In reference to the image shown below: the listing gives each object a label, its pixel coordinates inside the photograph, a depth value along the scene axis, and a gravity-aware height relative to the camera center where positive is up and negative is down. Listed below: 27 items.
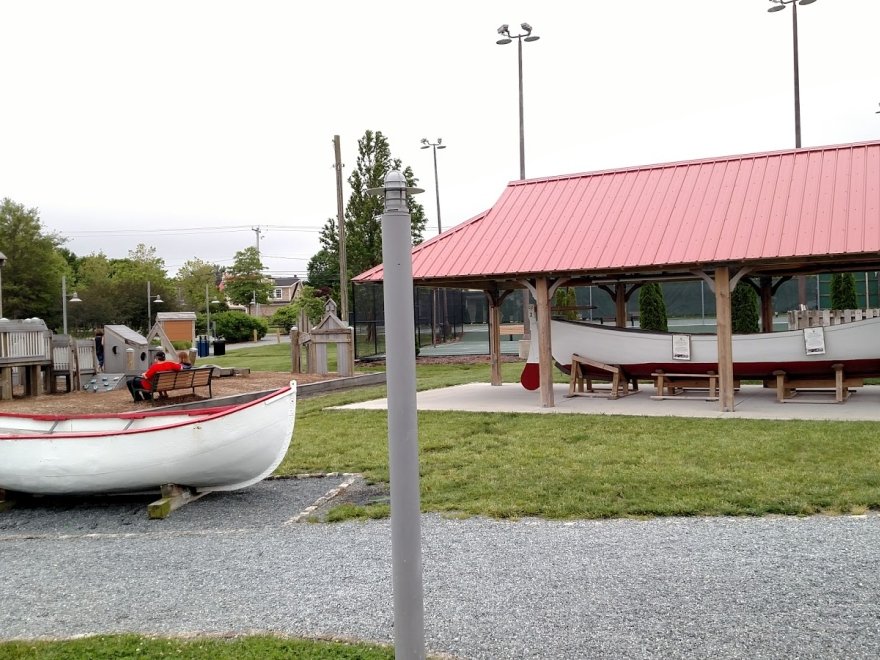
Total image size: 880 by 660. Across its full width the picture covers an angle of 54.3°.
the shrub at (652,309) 29.67 +0.14
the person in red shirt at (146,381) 16.94 -1.07
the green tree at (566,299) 29.86 +0.61
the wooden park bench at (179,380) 16.64 -1.04
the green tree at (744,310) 28.41 -0.01
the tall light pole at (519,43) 29.05 +9.39
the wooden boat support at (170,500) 8.24 -1.71
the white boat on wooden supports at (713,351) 14.81 -0.73
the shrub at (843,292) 27.44 +0.48
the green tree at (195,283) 81.90 +4.43
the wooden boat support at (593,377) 16.50 -1.23
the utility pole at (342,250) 27.49 +2.39
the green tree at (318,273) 82.39 +5.60
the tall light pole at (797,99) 26.63 +6.75
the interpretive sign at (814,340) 14.91 -0.56
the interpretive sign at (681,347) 15.96 -0.65
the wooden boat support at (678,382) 15.85 -1.33
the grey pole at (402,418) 3.48 -0.39
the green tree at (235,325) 60.41 +0.11
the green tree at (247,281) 84.06 +4.53
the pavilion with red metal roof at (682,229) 13.48 +1.47
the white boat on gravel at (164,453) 8.31 -1.22
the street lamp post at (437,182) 36.88 +8.48
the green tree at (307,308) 41.50 +0.84
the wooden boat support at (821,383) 14.68 -1.33
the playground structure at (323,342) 23.17 -0.51
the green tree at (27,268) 54.31 +4.22
